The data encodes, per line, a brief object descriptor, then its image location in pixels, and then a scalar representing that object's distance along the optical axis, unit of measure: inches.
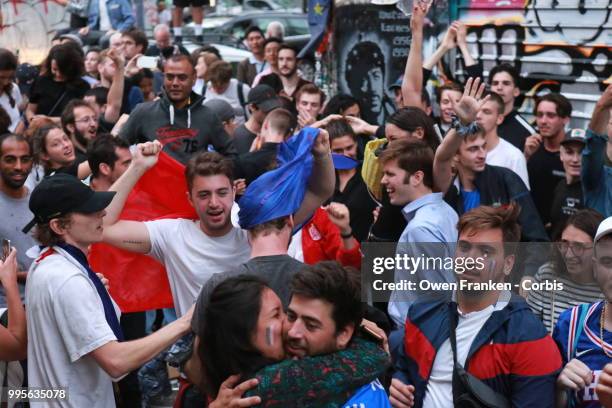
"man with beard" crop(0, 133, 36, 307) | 252.5
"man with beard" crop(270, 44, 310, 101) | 446.9
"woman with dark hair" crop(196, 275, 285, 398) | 130.6
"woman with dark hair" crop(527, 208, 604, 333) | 184.4
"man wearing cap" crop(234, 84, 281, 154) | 350.0
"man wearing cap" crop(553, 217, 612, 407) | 147.7
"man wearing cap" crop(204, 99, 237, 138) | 375.9
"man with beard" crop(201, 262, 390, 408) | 126.3
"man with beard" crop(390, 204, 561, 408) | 150.3
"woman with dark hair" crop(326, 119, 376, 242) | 272.1
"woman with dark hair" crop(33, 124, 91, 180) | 295.4
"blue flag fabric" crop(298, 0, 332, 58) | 502.6
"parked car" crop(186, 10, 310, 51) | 734.5
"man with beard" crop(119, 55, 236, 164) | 299.3
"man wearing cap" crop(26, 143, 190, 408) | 167.3
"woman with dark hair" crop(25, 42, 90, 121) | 411.5
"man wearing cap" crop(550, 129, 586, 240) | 279.4
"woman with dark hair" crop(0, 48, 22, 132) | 398.3
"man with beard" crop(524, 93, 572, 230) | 314.0
